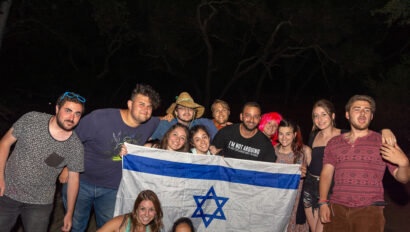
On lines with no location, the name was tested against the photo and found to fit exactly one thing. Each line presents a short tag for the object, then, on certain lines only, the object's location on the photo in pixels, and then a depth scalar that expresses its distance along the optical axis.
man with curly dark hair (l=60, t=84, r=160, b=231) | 3.82
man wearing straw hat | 4.70
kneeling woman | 3.44
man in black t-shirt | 4.49
